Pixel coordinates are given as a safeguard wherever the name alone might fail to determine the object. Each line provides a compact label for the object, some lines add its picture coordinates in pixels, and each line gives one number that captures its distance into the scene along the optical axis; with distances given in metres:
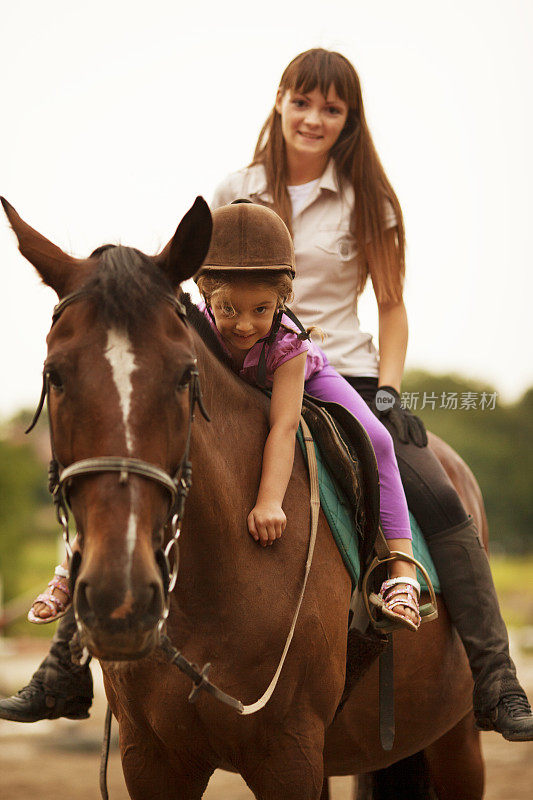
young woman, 8.22
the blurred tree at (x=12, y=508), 38.66
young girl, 5.97
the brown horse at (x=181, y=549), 4.39
